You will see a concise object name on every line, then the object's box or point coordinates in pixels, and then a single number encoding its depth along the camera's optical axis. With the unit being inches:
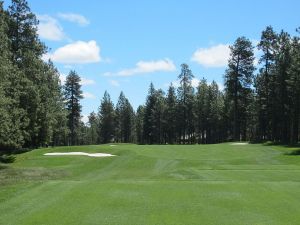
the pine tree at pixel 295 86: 2118.1
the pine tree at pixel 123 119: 5344.5
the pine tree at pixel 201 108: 4377.5
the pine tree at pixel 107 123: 5201.8
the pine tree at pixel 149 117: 4736.7
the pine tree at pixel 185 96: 4210.1
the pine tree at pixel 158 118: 4645.7
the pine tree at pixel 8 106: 1357.7
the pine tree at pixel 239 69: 3102.9
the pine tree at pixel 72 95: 4045.8
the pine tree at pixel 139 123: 5661.9
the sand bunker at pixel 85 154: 1676.1
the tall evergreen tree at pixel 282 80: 2532.0
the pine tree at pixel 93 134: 6732.3
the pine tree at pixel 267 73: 2763.3
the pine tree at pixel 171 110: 4496.1
